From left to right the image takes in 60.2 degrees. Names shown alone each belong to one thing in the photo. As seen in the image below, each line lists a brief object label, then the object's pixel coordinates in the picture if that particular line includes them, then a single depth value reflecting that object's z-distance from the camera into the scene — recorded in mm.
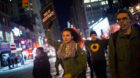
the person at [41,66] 3623
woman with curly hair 2296
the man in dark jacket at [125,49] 1820
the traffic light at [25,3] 11978
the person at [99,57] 3747
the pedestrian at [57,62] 6301
